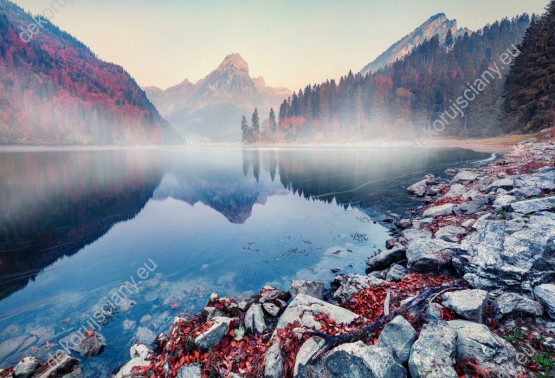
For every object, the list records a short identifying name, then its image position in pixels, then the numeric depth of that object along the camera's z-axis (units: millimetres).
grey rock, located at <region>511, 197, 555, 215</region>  8570
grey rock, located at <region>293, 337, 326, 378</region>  4438
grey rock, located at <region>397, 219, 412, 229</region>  14289
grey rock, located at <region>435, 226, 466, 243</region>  9959
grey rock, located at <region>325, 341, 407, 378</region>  3986
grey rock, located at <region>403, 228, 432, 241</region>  11647
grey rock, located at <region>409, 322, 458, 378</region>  3824
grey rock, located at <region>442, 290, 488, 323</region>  5000
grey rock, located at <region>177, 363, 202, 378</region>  5043
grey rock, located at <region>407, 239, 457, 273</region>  8047
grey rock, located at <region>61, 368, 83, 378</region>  5745
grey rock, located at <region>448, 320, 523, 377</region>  3885
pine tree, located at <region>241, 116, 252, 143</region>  133225
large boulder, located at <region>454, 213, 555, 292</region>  5906
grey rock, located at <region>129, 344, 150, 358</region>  6282
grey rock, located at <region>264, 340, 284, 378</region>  4704
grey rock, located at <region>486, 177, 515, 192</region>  14538
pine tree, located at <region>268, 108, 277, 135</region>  135250
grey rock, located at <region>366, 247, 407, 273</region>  10141
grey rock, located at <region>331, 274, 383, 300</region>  7832
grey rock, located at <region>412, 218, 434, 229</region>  13277
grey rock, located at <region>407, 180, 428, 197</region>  21172
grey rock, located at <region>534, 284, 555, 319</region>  4781
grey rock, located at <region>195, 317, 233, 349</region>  5684
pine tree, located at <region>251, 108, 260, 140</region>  129362
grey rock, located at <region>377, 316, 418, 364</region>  4305
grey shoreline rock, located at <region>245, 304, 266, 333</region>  6555
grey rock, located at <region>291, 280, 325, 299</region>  8438
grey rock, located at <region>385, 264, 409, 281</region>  8620
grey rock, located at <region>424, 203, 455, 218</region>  14039
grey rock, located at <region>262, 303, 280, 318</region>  7381
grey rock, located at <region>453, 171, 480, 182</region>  21181
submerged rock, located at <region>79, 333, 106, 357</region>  6715
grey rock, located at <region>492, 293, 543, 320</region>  4886
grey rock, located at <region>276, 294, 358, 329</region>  5908
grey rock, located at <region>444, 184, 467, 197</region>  17384
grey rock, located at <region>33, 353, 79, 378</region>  5807
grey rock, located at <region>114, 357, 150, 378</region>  5566
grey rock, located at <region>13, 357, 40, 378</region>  5727
